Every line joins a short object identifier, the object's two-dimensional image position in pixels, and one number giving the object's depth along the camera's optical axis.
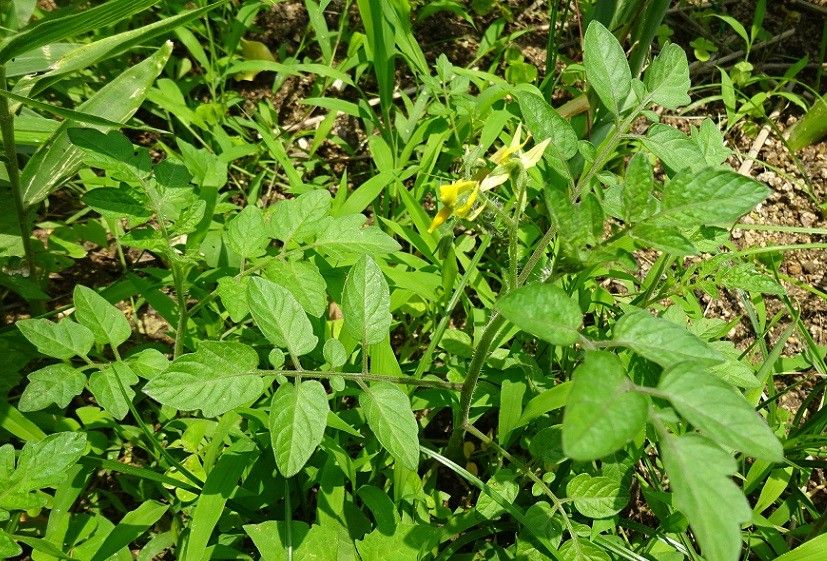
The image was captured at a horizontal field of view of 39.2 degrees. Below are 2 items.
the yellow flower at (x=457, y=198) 0.46
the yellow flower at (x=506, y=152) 0.46
